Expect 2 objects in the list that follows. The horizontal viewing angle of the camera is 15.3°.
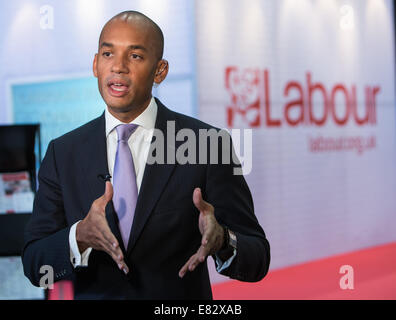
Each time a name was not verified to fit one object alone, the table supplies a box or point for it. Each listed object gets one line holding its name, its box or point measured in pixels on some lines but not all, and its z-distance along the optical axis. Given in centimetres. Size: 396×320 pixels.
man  351
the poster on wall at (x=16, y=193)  496
